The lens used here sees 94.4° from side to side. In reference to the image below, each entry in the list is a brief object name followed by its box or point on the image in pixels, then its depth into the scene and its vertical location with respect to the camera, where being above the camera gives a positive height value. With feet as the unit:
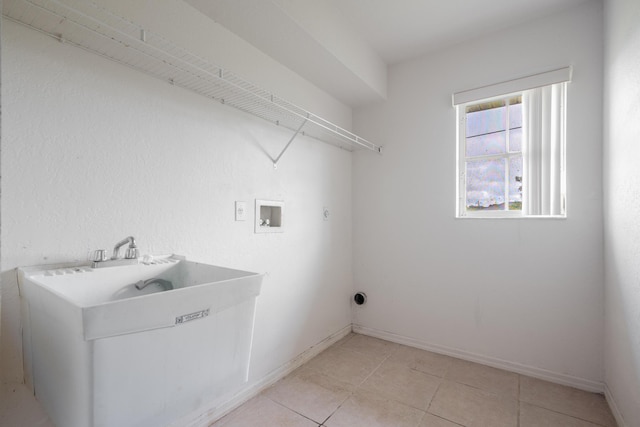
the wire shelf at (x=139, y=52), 3.27 +2.14
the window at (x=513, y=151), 6.77 +1.50
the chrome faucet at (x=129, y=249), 3.93 -0.49
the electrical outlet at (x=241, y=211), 5.84 +0.03
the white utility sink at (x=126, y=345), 2.36 -1.23
